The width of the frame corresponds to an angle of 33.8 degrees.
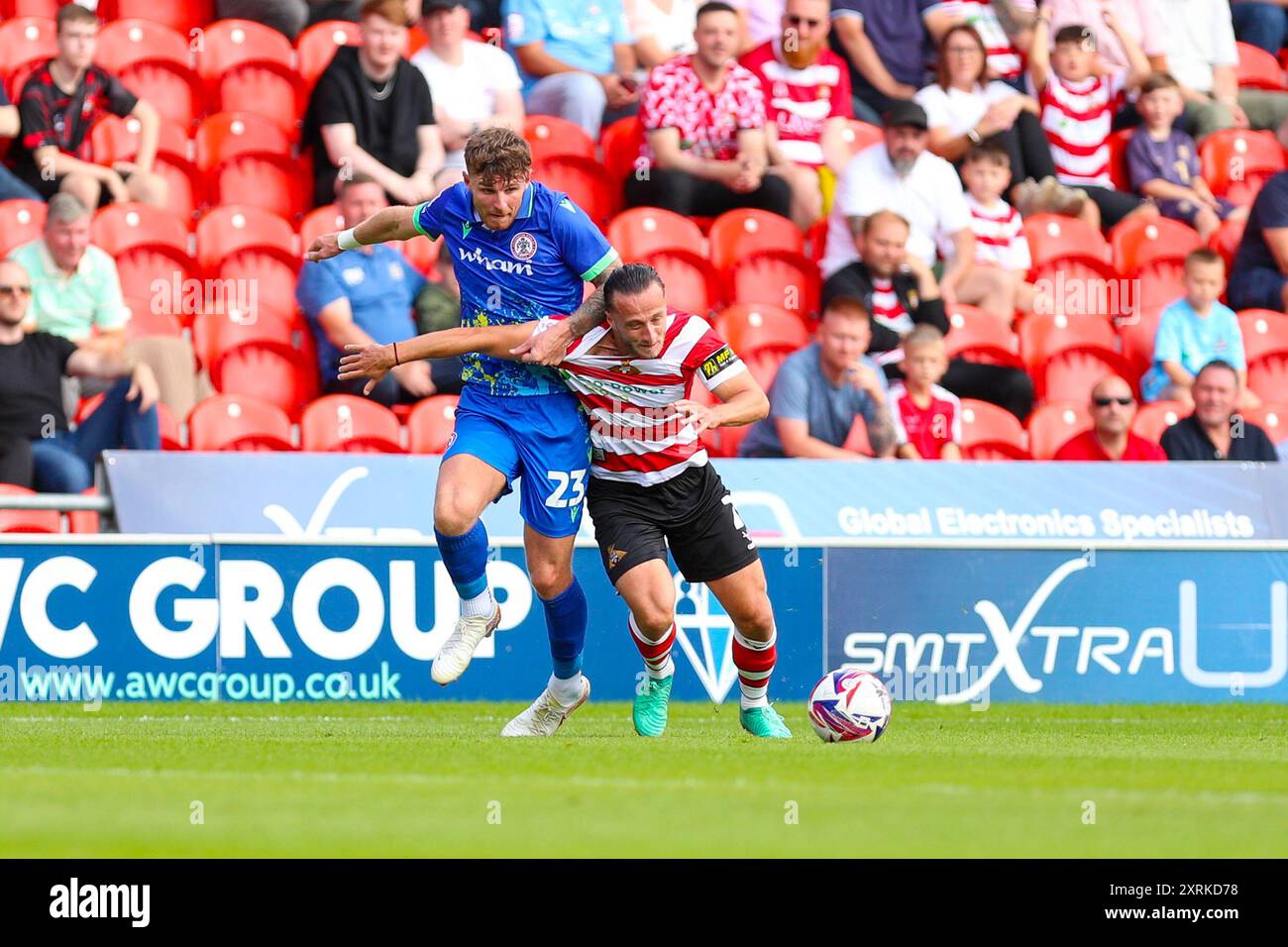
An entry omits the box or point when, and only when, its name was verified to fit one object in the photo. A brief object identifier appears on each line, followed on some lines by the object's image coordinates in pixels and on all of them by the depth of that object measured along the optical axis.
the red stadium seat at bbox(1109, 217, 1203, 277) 17.48
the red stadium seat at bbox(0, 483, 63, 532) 12.86
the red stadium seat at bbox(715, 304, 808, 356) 15.25
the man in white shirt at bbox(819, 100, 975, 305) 15.78
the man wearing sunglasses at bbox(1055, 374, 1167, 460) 15.12
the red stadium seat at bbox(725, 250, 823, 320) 15.89
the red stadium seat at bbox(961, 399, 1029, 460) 15.35
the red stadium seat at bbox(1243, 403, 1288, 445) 16.06
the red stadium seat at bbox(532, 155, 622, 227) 15.66
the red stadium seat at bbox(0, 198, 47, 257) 13.74
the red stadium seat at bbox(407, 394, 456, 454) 13.89
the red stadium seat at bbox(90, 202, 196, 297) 14.16
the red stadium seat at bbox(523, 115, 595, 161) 15.74
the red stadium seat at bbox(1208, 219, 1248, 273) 17.91
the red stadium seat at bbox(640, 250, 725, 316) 15.50
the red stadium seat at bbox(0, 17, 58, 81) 14.77
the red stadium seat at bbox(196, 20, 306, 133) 15.56
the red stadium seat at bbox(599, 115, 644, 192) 15.91
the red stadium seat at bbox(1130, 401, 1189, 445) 15.61
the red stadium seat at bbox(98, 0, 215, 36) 15.77
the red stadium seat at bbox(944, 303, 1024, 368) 15.96
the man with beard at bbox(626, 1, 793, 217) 15.50
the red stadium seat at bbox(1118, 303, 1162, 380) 16.78
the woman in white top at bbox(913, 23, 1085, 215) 16.88
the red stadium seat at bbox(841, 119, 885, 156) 16.73
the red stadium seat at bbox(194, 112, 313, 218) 15.18
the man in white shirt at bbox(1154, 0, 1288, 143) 18.72
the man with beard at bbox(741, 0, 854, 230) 16.34
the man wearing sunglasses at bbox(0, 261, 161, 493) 12.80
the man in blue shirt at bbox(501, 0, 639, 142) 16.12
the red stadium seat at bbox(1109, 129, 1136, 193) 18.27
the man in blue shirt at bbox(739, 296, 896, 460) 14.27
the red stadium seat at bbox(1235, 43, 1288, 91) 19.61
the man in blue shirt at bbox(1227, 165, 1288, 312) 17.12
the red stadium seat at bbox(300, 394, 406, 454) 13.79
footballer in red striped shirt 8.61
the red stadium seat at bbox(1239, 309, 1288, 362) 16.84
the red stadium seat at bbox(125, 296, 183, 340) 13.70
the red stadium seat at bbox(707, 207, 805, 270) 15.91
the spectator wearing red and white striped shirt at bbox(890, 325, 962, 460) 14.65
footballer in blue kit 8.65
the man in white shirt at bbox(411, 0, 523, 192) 15.35
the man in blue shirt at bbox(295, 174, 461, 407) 13.91
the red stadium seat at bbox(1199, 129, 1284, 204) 18.56
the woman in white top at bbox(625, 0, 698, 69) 16.64
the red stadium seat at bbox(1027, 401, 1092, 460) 15.60
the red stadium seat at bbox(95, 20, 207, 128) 15.35
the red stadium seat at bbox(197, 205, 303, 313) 14.41
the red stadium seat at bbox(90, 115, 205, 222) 14.57
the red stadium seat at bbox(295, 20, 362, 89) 15.80
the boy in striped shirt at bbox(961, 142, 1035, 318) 16.50
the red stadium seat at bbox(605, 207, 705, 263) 15.30
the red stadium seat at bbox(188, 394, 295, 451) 13.48
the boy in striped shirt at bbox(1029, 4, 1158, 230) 17.55
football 8.68
